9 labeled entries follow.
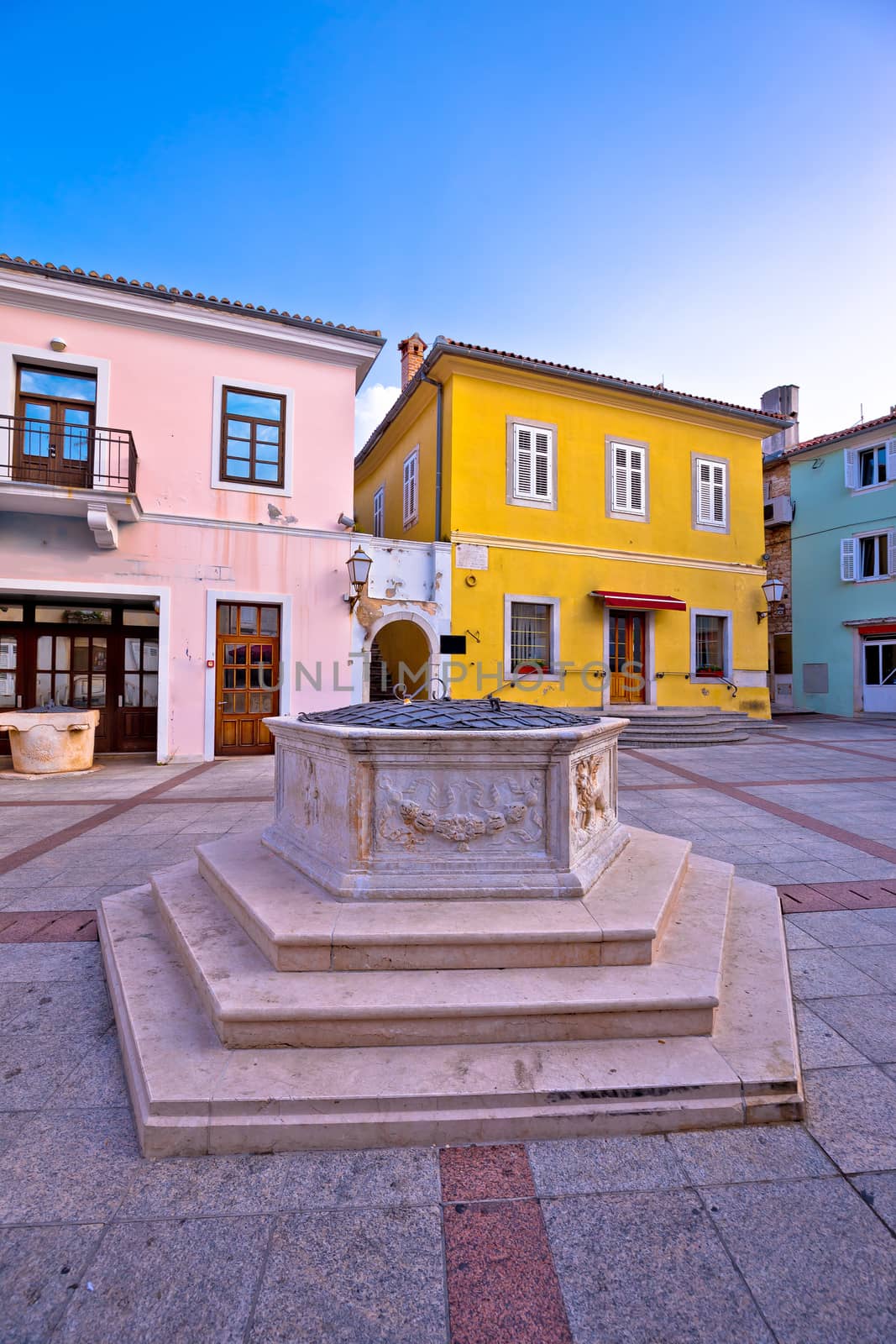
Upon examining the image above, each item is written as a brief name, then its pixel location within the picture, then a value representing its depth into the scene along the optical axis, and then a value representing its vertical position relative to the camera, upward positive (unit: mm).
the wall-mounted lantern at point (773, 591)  14625 +2428
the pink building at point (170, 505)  9445 +2875
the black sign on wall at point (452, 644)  12031 +878
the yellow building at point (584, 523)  12570 +3736
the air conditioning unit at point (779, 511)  21297 +6344
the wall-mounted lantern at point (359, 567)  10531 +2081
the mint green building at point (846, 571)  18531 +3841
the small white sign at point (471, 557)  12312 +2654
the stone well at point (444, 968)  2012 -1155
